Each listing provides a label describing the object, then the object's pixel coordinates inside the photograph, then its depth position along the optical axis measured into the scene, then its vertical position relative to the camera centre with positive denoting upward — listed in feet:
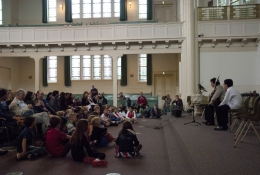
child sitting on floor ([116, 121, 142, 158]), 17.48 -4.02
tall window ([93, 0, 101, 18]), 65.51 +17.77
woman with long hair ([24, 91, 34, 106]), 26.12 -1.55
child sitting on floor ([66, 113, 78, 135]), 22.73 -3.54
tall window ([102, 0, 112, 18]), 65.16 +17.54
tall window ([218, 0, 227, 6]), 50.08 +14.83
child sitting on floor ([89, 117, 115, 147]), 20.83 -4.08
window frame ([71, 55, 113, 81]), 64.13 +3.32
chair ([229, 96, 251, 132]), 20.08 -2.21
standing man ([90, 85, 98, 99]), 47.52 -1.77
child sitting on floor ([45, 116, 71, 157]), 17.37 -3.77
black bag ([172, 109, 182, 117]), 37.76 -4.26
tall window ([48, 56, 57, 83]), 65.51 +3.16
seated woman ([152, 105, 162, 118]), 49.34 -5.69
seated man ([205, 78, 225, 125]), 25.41 -1.72
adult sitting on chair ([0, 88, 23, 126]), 19.46 -2.55
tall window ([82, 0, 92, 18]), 65.77 +17.71
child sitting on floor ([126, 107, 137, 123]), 41.98 -5.03
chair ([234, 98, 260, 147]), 15.56 -2.04
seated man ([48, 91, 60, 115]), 30.76 -2.16
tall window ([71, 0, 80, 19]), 66.28 +18.07
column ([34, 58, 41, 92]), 52.68 +2.06
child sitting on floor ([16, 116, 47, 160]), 17.01 -3.83
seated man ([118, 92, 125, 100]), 55.65 -3.10
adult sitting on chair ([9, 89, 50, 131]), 21.71 -2.18
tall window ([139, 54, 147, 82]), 63.52 +3.48
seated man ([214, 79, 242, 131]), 22.31 -1.69
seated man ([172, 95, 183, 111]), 45.31 -3.57
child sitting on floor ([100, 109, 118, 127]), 33.33 -4.71
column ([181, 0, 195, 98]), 46.55 +6.14
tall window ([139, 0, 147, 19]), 64.49 +17.56
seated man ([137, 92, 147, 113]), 52.60 -3.92
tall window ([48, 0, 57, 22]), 66.85 +17.76
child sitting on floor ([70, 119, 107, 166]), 15.94 -4.08
